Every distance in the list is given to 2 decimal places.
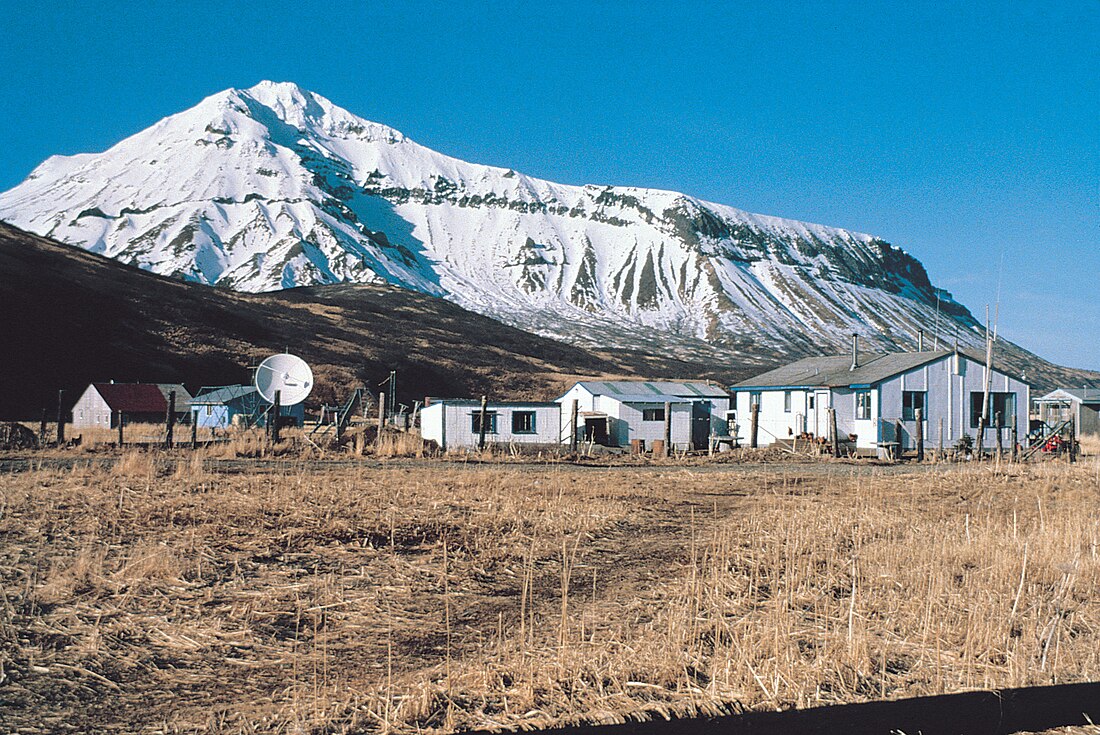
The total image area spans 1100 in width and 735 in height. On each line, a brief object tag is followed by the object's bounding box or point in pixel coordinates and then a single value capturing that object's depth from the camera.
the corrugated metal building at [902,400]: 38.12
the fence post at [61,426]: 28.17
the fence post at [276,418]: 29.62
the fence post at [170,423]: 27.67
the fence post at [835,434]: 31.36
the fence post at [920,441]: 31.57
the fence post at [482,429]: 30.17
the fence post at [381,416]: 29.97
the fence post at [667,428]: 30.87
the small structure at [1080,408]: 58.03
